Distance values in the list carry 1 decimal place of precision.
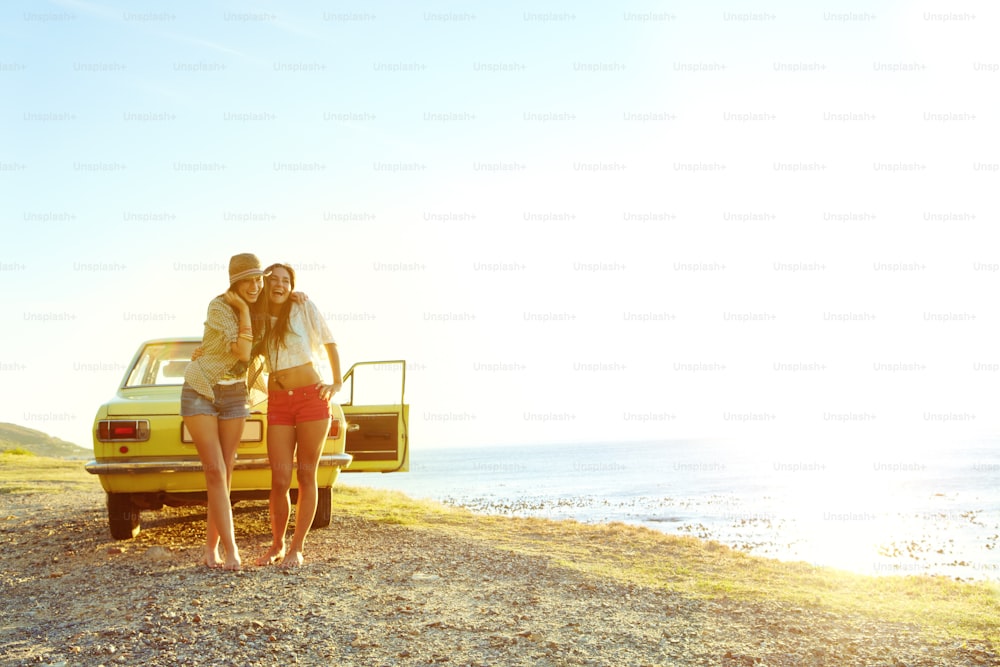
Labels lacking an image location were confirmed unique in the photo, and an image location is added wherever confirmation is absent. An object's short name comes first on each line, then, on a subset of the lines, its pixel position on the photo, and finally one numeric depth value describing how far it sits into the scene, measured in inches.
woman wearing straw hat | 215.2
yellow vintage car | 254.8
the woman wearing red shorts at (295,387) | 217.8
